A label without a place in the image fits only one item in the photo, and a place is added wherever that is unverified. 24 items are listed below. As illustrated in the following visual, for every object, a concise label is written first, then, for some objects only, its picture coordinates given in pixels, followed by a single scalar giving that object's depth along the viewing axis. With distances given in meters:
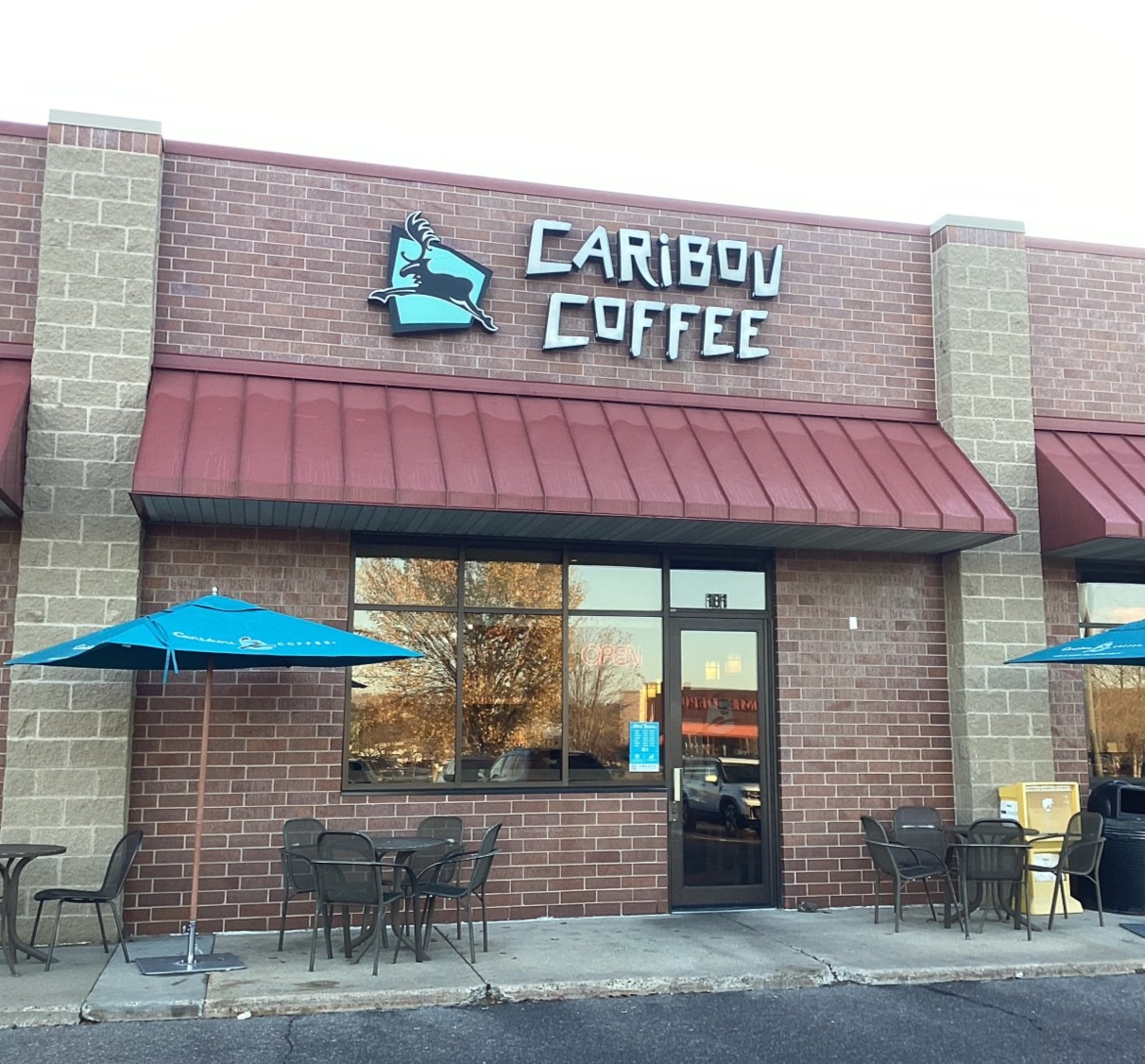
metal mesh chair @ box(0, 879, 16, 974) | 8.18
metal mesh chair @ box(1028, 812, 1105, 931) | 10.05
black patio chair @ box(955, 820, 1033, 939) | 9.90
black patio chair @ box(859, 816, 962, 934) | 9.89
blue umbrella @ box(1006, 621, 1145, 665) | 9.03
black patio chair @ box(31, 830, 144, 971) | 8.37
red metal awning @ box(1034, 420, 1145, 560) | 10.65
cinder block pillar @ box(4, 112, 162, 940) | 9.16
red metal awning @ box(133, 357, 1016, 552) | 9.25
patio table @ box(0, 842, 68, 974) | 8.20
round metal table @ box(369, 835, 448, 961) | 8.59
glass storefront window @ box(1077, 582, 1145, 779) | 11.81
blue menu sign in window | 10.76
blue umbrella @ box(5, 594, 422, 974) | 7.78
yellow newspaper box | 10.61
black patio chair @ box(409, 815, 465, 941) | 9.12
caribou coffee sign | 10.81
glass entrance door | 10.82
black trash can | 10.62
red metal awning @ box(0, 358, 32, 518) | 8.84
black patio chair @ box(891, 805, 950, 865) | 10.61
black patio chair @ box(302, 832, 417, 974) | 8.27
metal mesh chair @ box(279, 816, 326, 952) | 8.89
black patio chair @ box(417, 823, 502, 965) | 8.67
